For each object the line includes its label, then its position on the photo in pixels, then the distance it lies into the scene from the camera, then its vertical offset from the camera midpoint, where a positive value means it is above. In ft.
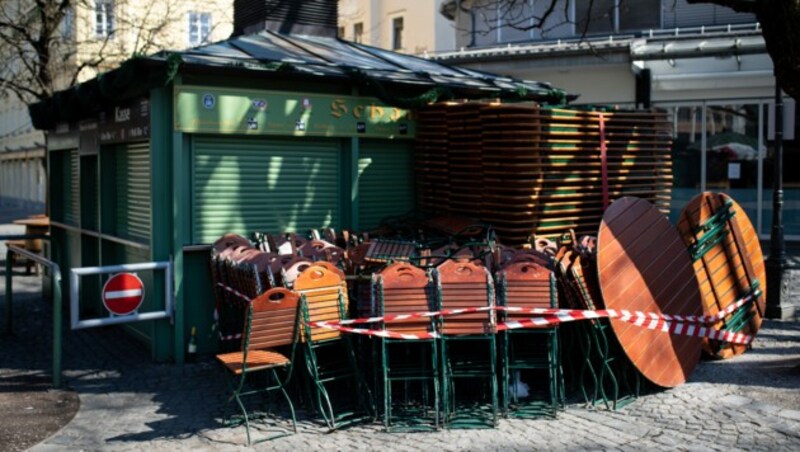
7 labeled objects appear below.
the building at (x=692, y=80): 65.10 +7.97
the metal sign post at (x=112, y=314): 27.35 -3.63
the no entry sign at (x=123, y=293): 28.25 -3.40
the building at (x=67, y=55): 64.49 +10.58
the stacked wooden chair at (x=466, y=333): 23.63 -3.86
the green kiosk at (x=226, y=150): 30.22 +1.32
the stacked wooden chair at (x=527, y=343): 24.31 -4.38
